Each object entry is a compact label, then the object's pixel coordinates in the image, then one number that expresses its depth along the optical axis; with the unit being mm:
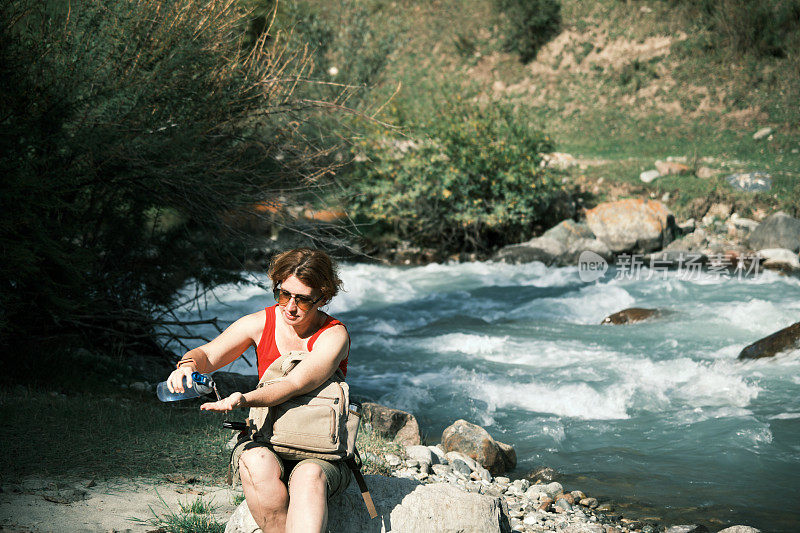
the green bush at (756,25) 27031
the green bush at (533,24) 36469
